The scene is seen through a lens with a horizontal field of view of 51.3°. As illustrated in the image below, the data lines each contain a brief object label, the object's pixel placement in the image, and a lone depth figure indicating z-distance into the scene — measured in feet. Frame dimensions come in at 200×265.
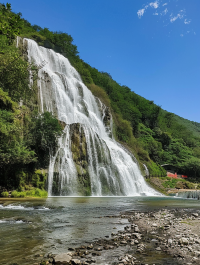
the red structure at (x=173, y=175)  155.18
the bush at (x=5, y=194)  54.70
